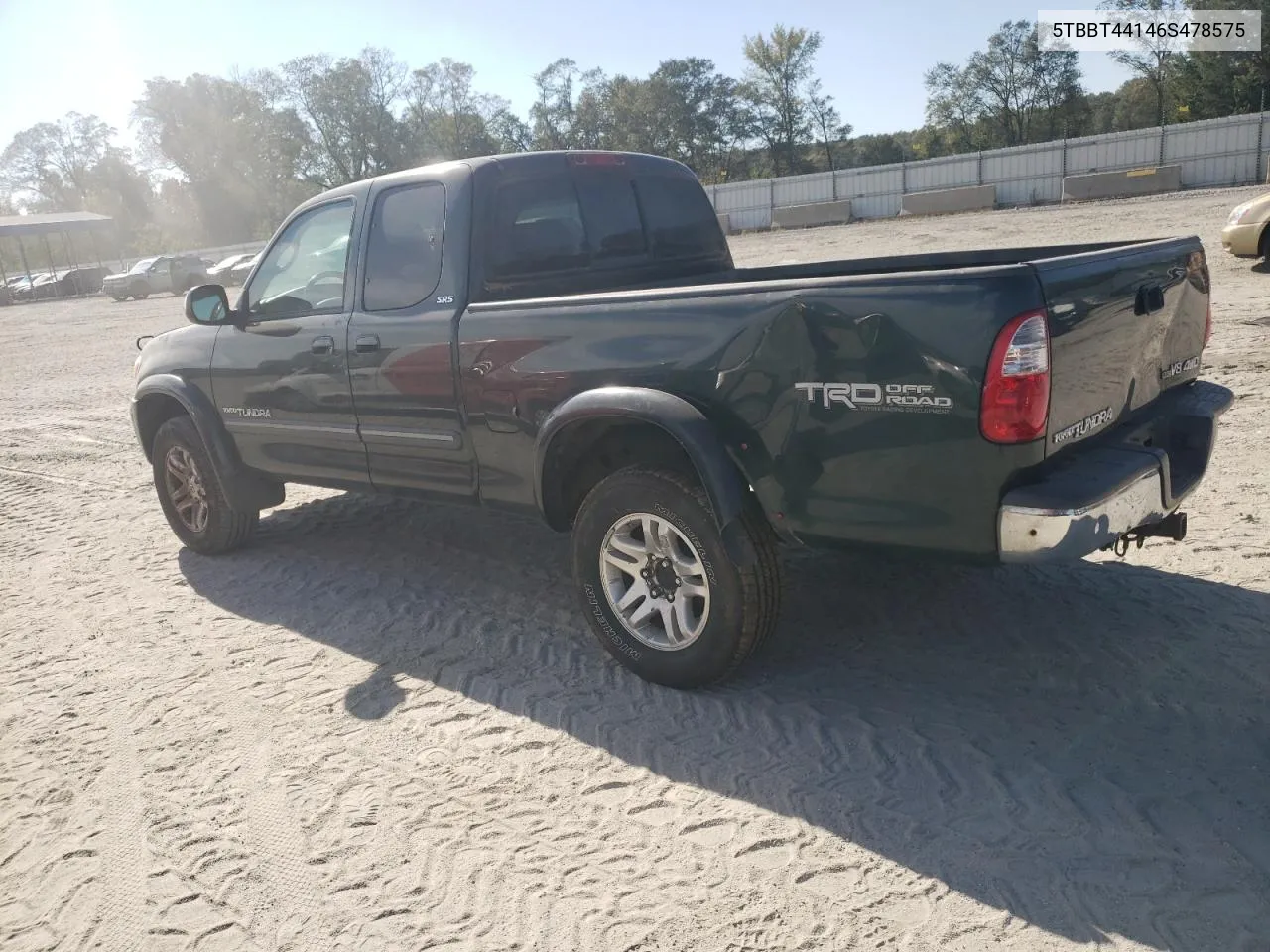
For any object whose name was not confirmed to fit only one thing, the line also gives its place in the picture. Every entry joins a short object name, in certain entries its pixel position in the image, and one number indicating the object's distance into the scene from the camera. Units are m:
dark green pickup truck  3.09
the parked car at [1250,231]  12.52
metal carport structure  44.34
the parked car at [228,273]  39.23
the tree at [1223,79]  43.00
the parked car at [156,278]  38.31
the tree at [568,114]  73.06
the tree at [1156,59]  50.50
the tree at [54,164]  82.31
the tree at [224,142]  75.69
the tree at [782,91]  65.38
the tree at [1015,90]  57.91
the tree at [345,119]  75.81
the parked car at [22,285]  47.84
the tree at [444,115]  77.12
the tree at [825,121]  65.38
